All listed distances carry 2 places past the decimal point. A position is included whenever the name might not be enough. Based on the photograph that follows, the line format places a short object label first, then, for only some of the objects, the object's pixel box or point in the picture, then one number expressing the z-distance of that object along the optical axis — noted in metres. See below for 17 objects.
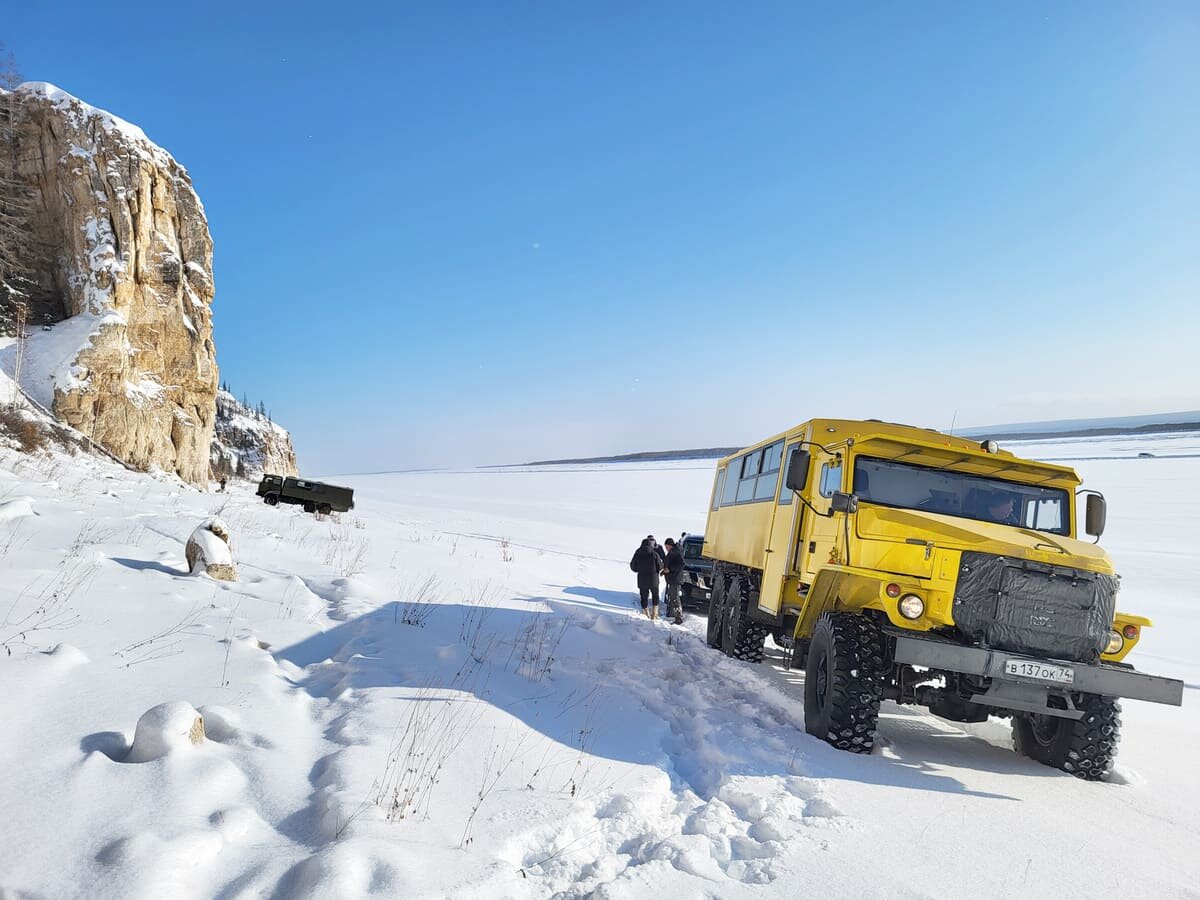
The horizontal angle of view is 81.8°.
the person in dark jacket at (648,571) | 13.53
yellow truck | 5.33
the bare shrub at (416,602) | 7.83
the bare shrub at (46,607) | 4.69
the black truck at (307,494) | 25.48
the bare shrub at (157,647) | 4.81
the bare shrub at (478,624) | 7.09
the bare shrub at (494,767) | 3.53
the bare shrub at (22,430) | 19.14
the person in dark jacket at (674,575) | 14.14
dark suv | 15.13
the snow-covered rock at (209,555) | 7.56
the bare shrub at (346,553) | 10.40
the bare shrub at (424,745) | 3.54
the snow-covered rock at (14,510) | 8.04
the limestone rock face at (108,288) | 26.88
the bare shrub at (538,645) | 6.67
